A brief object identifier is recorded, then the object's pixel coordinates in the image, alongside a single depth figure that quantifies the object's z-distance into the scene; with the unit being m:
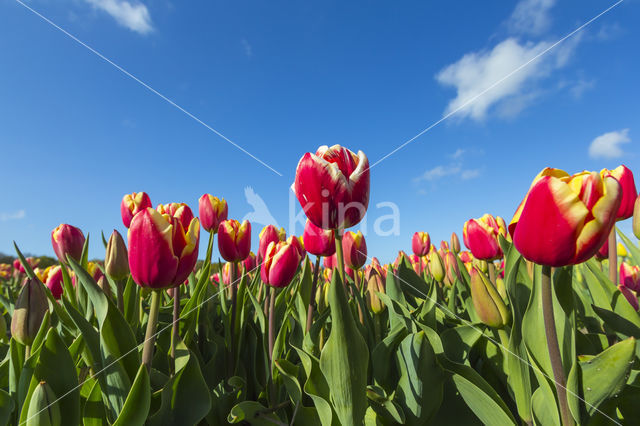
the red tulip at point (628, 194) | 0.28
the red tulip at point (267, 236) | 0.37
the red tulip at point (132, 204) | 0.35
